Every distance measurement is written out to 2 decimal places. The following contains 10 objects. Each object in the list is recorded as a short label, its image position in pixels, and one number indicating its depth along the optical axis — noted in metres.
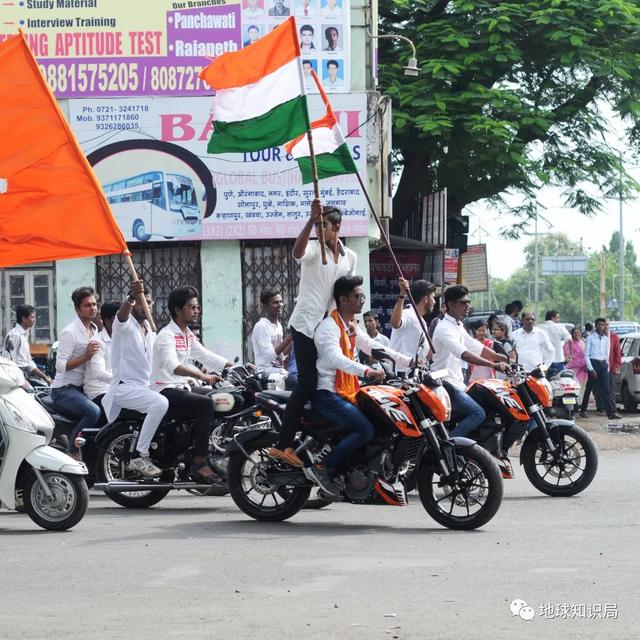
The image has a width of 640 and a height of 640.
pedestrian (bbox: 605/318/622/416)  24.61
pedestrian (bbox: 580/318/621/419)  24.14
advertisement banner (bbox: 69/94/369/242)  21.58
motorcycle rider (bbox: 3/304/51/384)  15.88
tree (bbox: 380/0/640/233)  24.73
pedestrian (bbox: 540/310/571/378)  21.09
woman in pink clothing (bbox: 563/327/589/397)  24.94
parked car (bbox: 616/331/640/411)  25.98
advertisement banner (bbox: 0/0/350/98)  21.59
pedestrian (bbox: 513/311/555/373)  18.84
